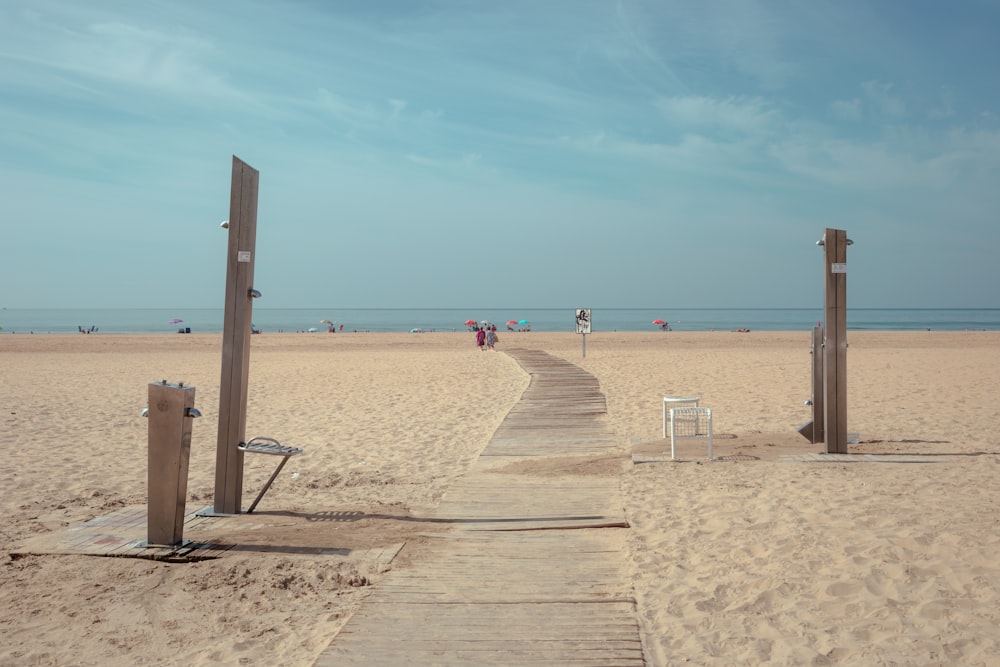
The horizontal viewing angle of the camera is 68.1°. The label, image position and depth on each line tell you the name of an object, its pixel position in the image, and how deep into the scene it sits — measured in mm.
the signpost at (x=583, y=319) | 25247
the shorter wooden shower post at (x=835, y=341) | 7566
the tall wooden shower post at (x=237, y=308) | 5508
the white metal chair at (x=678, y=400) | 8547
